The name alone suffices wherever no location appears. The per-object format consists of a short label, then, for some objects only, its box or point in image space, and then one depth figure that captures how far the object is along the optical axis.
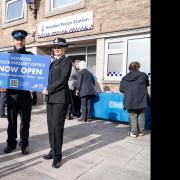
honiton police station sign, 6.57
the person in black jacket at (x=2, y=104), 5.33
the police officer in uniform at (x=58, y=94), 2.66
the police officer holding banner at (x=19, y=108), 2.99
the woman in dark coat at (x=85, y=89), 5.30
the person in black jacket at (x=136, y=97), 4.16
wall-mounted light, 7.86
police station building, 5.73
